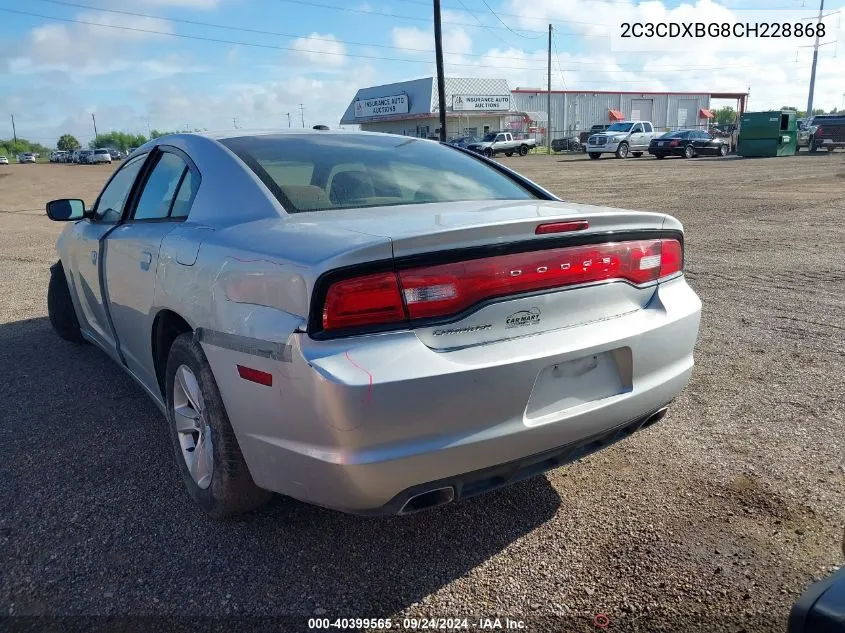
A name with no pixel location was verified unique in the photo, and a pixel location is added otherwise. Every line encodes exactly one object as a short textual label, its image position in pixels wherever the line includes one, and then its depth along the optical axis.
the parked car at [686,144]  34.53
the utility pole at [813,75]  75.07
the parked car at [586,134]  51.92
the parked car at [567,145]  53.06
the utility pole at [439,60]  23.69
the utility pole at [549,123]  54.66
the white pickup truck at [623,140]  37.47
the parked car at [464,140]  46.14
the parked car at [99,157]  68.81
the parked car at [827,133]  35.62
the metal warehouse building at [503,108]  62.78
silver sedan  2.00
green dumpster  32.44
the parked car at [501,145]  43.53
